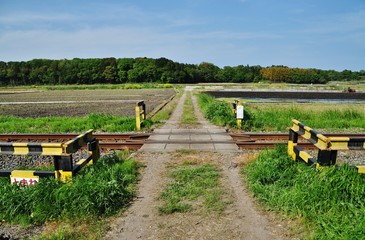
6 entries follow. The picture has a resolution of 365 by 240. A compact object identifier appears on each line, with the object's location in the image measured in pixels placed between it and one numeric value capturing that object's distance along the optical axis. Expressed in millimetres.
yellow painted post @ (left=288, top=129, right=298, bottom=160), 6969
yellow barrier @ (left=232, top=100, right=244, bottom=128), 13683
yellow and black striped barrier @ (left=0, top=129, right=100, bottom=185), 5238
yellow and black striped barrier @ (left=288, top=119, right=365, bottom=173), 5098
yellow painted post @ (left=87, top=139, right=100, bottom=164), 6687
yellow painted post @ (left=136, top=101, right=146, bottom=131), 13467
